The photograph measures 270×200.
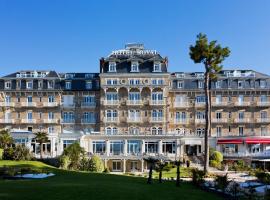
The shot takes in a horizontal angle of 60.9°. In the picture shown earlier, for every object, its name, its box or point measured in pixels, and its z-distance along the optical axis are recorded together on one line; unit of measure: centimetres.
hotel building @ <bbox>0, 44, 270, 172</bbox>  3748
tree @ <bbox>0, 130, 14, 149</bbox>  3075
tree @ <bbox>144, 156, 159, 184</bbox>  1826
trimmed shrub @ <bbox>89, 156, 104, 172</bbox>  2835
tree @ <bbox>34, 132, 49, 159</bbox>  3193
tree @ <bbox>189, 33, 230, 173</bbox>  2778
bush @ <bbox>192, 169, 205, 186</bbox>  1862
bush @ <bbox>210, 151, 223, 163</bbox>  3251
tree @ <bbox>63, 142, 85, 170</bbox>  2899
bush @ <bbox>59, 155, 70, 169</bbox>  2864
